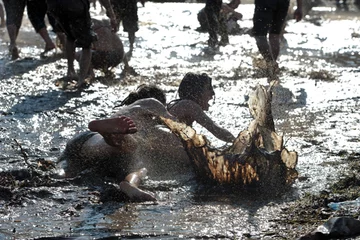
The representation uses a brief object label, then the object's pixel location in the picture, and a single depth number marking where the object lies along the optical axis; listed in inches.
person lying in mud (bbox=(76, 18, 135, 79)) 821.2
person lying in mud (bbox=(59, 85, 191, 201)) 452.4
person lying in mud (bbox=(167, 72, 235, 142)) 510.9
